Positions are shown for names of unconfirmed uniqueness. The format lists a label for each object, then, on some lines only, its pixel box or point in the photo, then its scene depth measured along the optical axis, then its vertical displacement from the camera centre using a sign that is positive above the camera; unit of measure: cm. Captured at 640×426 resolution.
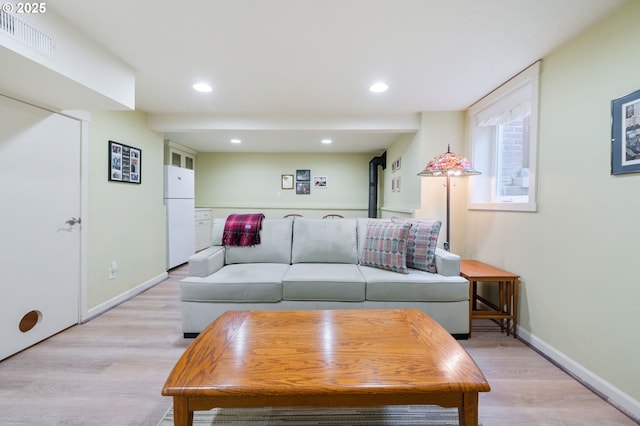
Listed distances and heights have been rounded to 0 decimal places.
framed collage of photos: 269 +48
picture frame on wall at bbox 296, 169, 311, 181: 563 +74
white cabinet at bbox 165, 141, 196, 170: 451 +97
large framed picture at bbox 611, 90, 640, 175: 139 +43
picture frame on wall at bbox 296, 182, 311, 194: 564 +47
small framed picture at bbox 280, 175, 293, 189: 564 +59
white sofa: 209 -64
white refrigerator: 397 -9
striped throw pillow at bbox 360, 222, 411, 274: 229 -32
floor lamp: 249 +42
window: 212 +67
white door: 181 -13
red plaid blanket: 265 -23
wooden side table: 213 -67
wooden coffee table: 94 -61
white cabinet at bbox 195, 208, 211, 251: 514 -39
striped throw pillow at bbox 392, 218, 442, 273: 232 -30
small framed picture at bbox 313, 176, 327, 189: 563 +58
